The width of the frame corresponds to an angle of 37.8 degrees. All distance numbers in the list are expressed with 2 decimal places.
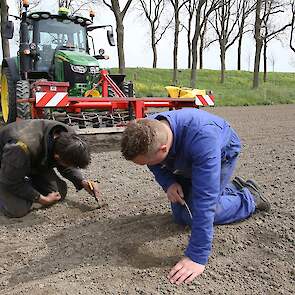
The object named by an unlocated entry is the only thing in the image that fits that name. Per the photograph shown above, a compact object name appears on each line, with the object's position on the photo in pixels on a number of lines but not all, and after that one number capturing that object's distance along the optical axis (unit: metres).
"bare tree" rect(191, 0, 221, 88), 20.33
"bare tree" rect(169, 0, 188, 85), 26.45
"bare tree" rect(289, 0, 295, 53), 31.03
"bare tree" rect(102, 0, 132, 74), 15.43
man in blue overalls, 2.32
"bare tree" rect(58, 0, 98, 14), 25.05
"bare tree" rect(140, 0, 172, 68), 34.72
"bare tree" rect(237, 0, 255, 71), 34.07
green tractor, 7.77
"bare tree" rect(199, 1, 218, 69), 34.41
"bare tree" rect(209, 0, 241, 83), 33.16
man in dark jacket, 3.17
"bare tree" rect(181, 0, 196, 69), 31.73
